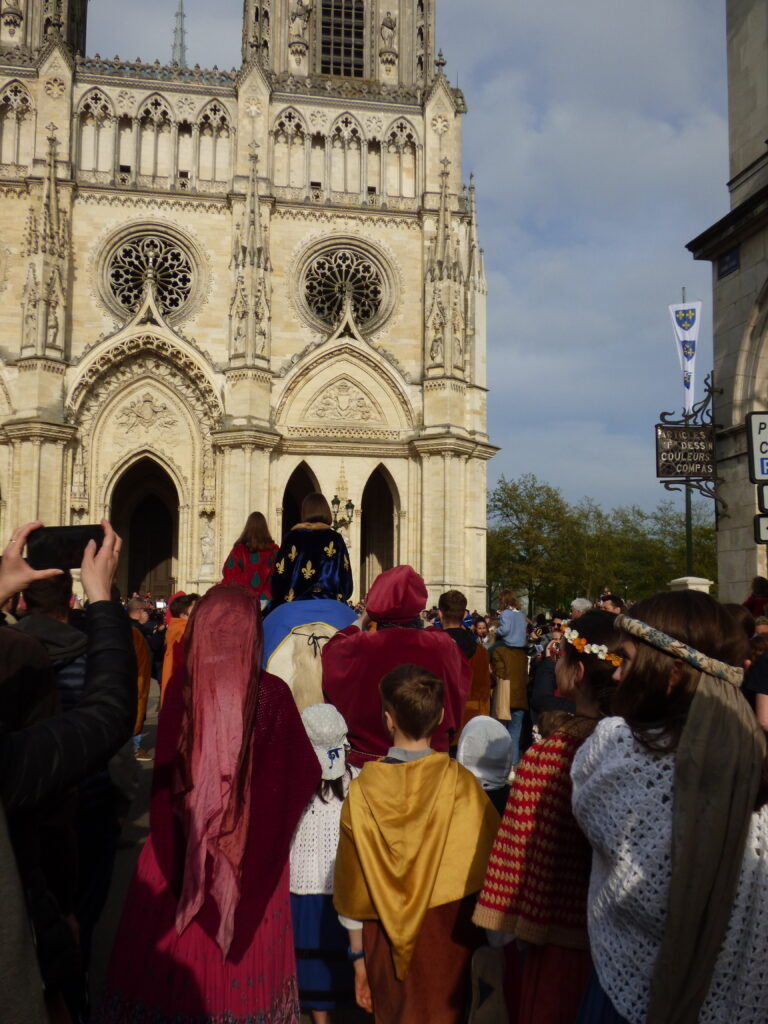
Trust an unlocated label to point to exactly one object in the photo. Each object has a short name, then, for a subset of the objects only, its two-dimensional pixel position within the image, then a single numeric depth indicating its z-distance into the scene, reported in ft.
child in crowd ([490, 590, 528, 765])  32.07
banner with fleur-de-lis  63.77
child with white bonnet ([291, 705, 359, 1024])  13.39
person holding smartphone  5.53
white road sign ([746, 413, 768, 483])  24.26
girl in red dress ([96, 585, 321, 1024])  10.57
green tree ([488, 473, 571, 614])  146.61
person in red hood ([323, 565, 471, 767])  14.98
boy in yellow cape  10.57
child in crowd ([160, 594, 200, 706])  30.04
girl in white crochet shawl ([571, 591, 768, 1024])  7.20
